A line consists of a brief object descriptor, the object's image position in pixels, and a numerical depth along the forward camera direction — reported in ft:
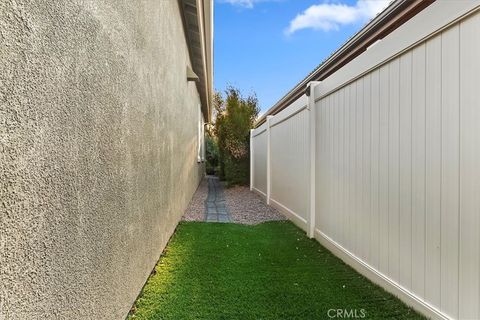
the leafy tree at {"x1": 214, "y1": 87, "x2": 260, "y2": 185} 43.06
